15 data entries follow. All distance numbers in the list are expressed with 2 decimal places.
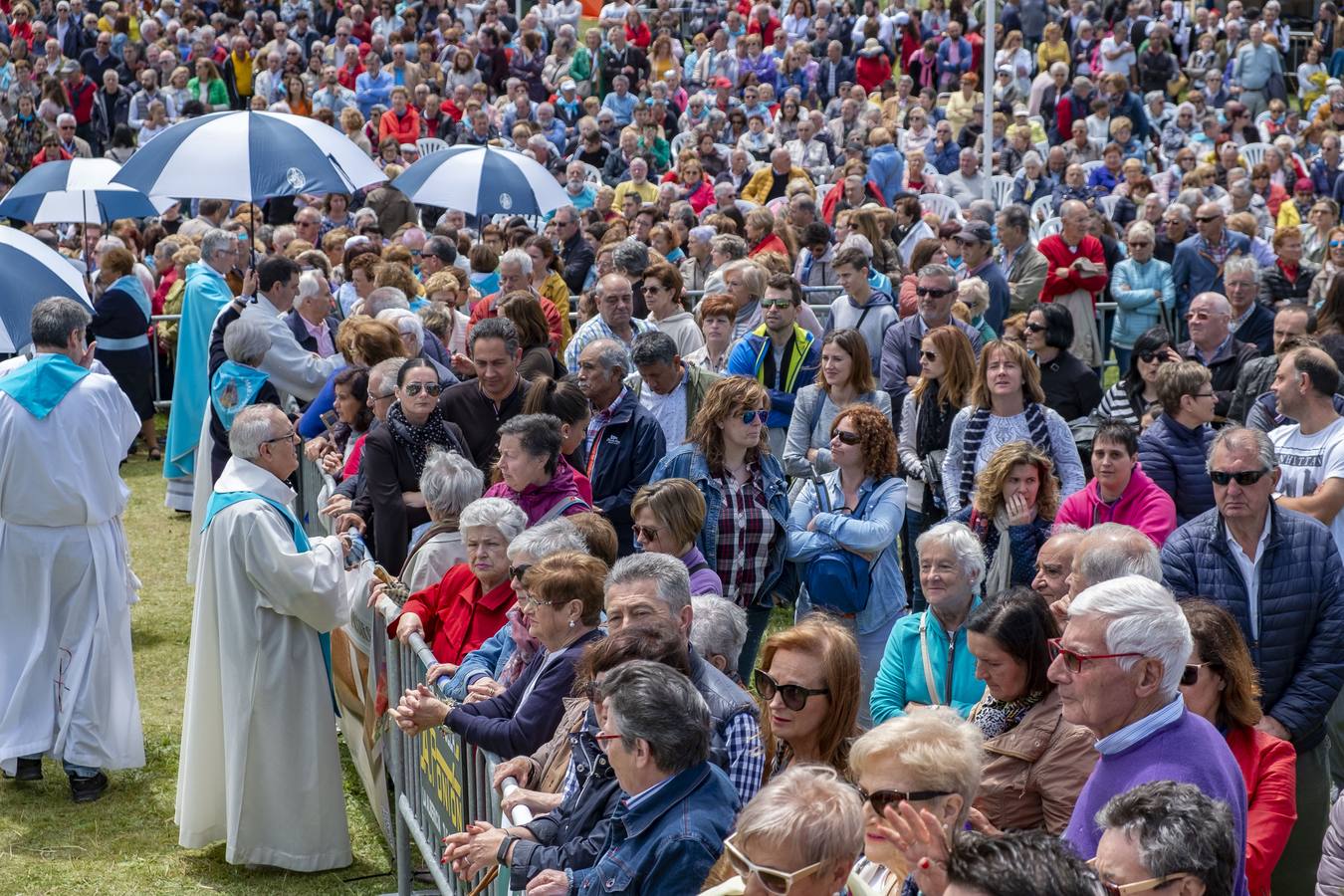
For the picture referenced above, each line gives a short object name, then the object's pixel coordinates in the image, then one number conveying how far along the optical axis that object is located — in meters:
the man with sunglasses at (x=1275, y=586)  11.28
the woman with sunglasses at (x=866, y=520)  14.02
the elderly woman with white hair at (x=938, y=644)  10.91
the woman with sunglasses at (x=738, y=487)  14.11
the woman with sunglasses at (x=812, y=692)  9.01
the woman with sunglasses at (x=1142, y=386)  17.80
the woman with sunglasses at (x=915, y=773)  7.41
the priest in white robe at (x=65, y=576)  15.00
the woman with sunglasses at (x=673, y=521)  12.39
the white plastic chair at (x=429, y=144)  43.59
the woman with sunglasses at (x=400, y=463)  14.77
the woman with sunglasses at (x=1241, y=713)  9.30
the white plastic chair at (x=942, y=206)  37.87
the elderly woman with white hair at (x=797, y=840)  6.69
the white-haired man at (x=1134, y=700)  7.89
